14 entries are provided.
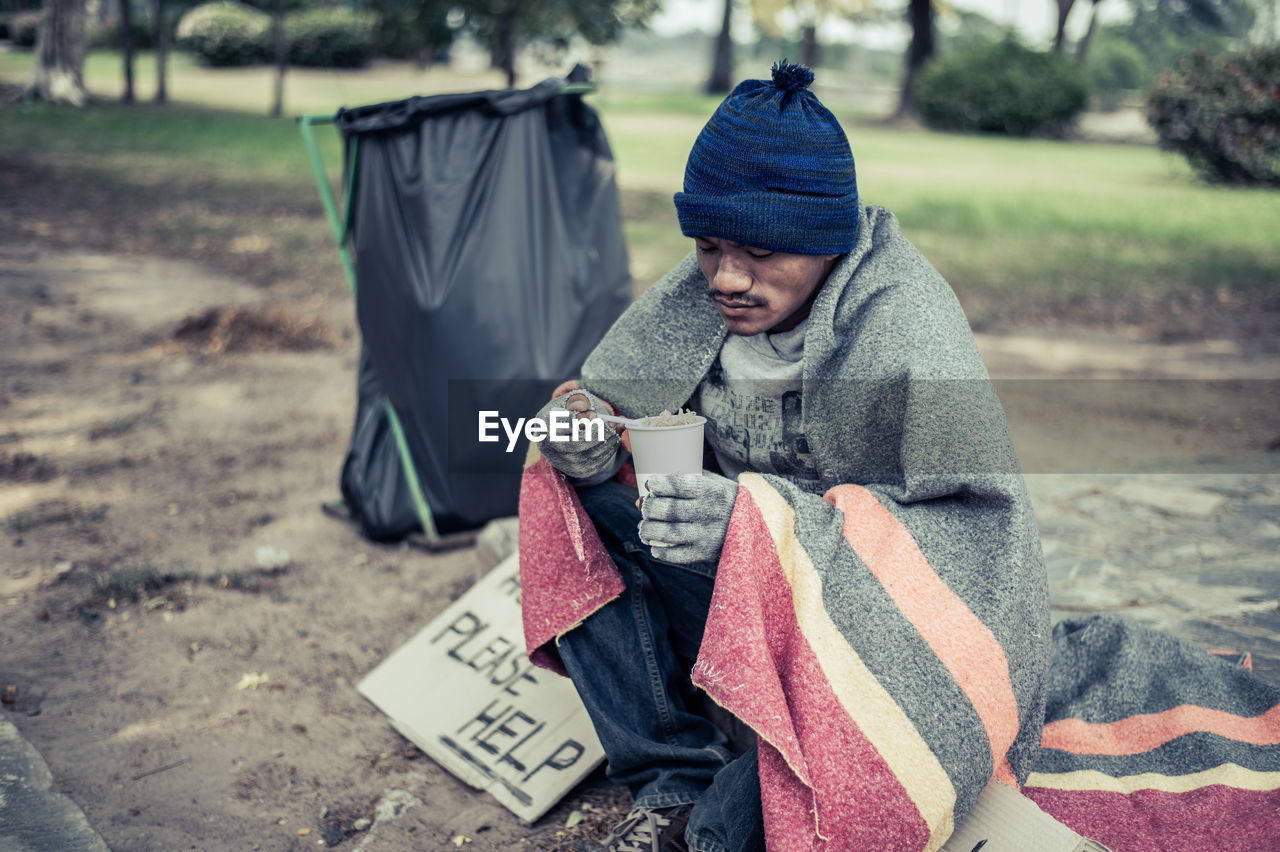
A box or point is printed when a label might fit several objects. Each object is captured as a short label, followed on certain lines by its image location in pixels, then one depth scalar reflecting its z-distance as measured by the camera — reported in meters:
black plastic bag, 3.01
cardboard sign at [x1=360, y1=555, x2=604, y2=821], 2.17
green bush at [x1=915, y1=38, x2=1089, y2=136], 21.20
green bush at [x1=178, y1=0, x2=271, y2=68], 26.17
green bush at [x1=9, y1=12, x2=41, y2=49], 26.28
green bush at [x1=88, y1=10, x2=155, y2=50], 29.95
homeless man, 1.50
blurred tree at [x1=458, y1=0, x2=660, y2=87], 8.24
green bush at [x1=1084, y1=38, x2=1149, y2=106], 49.28
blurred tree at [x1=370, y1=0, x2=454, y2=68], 8.38
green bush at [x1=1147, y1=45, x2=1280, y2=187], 12.90
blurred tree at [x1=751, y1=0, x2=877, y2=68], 30.84
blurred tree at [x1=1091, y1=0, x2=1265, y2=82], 53.86
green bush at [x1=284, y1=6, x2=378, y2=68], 25.52
